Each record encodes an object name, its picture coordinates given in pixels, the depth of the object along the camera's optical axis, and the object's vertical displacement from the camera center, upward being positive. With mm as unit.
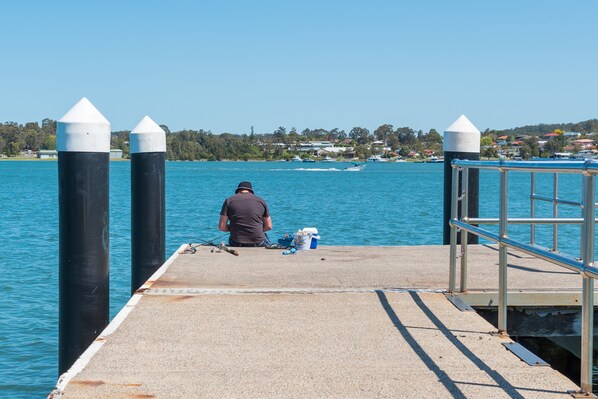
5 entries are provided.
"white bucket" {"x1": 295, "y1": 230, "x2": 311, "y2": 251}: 10469 -1189
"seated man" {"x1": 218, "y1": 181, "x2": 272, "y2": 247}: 10711 -968
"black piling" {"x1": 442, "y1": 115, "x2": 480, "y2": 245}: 11117 -26
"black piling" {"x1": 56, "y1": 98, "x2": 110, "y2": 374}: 7199 -793
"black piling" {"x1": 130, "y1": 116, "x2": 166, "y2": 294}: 10070 -709
